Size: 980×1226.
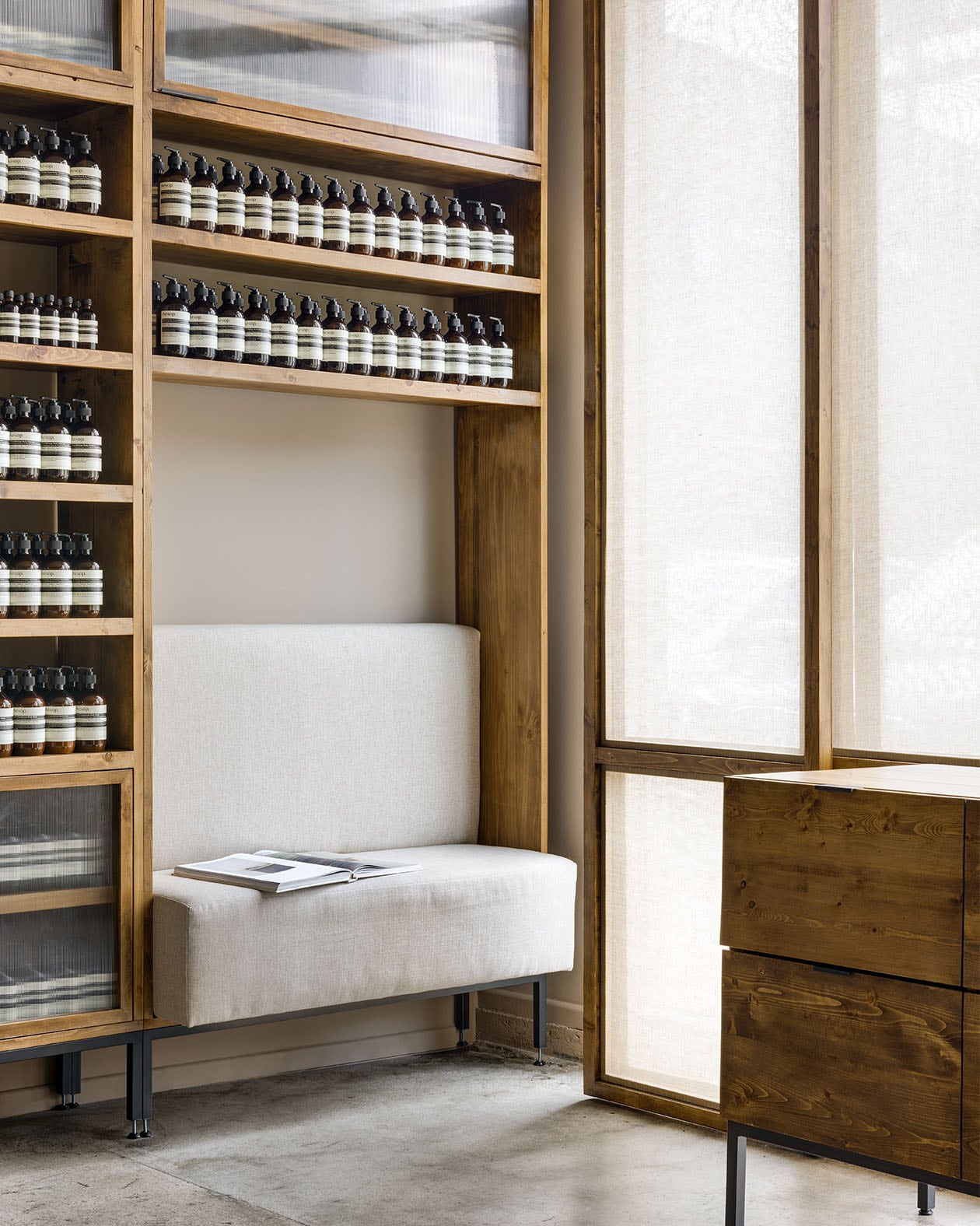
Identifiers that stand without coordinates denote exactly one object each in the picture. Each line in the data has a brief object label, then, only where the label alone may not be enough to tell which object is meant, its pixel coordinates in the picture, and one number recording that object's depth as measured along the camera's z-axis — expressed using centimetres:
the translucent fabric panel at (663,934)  375
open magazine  363
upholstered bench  360
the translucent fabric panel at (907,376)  330
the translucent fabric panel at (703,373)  364
